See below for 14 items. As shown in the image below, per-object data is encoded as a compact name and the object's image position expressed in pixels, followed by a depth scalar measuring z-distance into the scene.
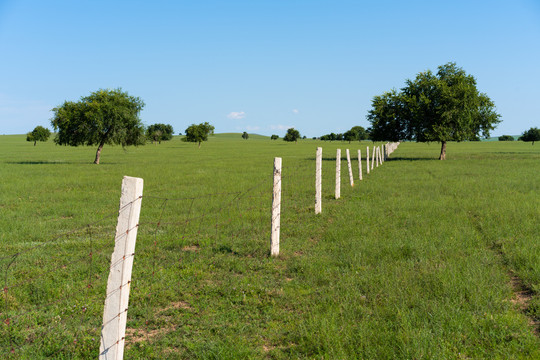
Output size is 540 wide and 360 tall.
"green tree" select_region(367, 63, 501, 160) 40.25
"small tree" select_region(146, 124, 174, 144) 133.88
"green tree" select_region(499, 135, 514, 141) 169.45
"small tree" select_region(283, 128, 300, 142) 164.93
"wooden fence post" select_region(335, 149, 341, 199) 15.29
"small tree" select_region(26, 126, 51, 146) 98.12
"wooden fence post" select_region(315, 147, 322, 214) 12.21
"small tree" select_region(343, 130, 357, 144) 148.50
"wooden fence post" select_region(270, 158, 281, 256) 8.01
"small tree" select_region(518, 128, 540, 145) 88.50
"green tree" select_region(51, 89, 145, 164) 39.03
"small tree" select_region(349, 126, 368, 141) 176.12
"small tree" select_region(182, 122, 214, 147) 106.19
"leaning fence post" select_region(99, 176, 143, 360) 3.76
